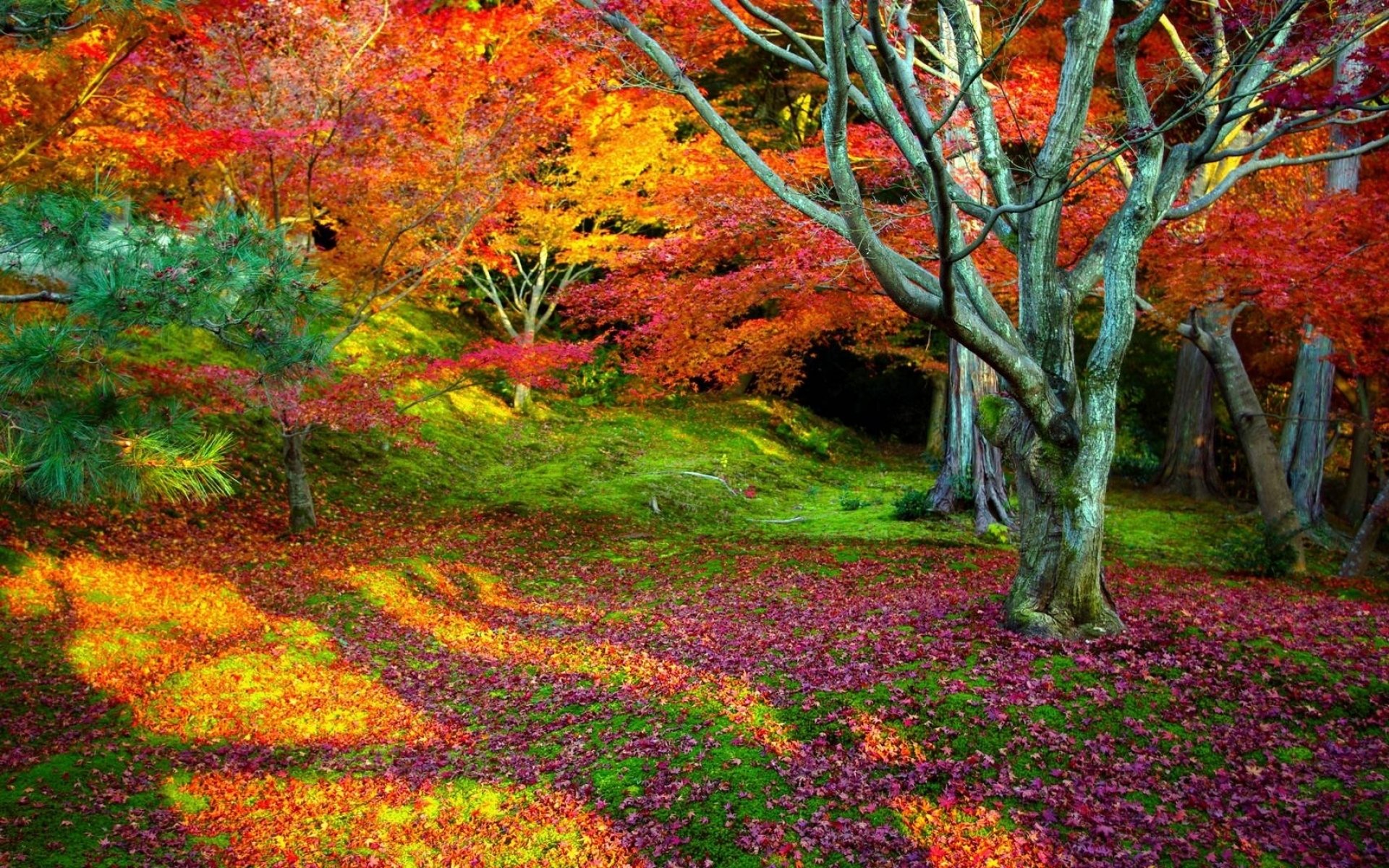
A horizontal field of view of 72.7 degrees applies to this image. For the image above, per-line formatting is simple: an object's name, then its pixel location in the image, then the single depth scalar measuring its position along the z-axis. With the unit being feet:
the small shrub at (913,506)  40.52
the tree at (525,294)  56.39
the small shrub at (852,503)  45.52
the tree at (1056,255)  18.83
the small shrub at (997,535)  36.40
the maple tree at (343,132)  30.12
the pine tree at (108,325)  13.43
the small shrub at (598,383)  64.08
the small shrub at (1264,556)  32.63
